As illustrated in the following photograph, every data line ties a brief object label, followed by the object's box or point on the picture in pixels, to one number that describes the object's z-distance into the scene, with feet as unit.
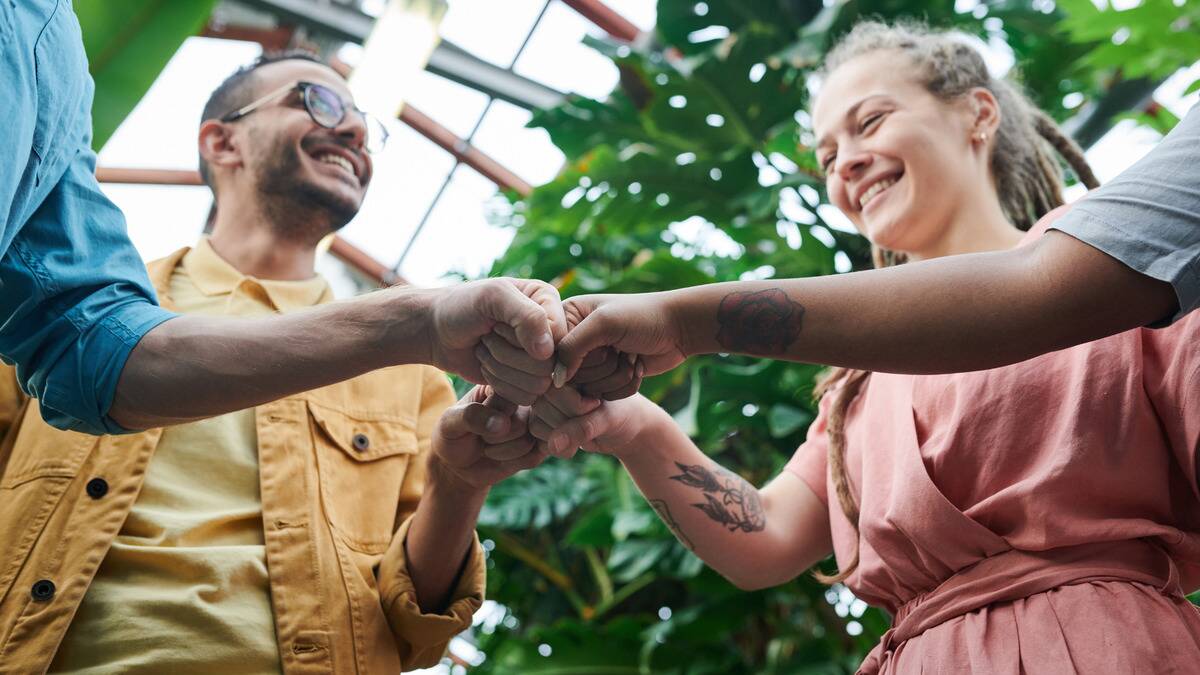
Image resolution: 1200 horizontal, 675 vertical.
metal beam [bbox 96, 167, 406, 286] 23.62
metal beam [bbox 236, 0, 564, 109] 19.45
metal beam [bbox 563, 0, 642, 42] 19.48
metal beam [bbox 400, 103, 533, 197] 23.44
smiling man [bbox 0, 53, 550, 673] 4.38
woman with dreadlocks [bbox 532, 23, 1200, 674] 3.76
